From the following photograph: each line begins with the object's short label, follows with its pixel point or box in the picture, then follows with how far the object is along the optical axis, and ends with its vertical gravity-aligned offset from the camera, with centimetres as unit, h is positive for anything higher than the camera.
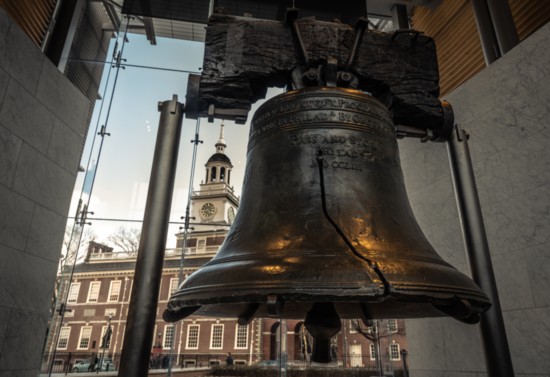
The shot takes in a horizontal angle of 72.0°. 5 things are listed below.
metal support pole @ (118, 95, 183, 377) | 155 +38
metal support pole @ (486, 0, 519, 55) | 305 +245
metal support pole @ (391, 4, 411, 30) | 425 +343
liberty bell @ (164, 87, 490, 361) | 117 +39
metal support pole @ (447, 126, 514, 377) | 180 +45
